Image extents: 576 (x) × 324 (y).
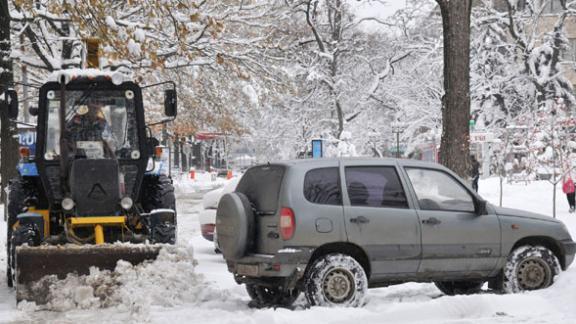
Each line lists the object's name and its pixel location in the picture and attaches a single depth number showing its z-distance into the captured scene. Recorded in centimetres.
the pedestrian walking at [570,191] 2434
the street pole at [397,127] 3434
